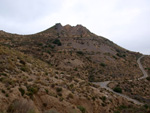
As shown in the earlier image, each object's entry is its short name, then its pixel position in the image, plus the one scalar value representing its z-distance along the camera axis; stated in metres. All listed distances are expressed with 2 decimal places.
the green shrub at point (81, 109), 14.14
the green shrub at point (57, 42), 62.13
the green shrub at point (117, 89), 30.96
